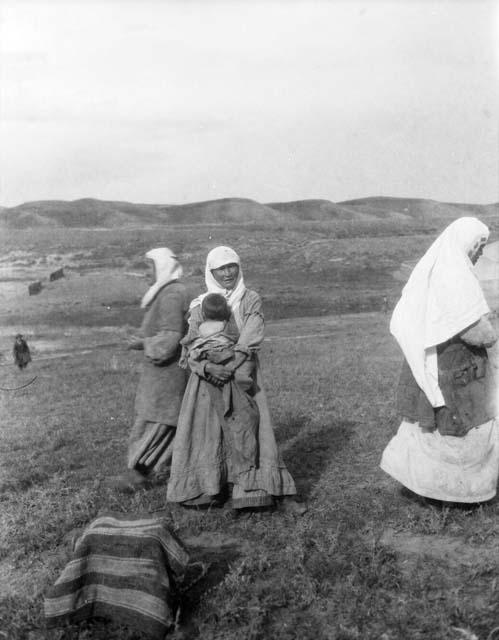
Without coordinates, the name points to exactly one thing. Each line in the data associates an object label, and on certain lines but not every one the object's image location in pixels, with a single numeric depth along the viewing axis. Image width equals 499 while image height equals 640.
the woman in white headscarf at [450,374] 4.23
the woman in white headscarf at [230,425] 4.59
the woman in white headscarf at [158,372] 5.09
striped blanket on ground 3.18
